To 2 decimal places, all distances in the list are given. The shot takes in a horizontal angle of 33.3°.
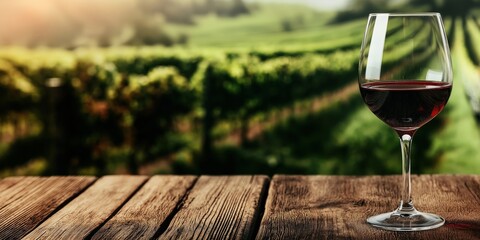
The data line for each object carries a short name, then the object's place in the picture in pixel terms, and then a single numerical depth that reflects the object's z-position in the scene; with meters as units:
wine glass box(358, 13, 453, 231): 1.20
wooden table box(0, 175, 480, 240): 1.21
